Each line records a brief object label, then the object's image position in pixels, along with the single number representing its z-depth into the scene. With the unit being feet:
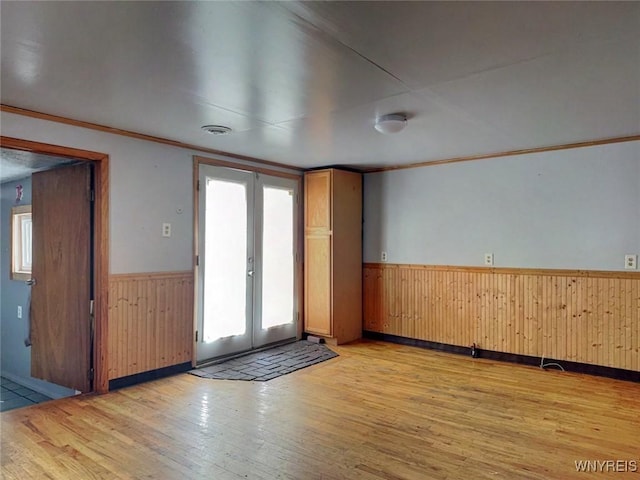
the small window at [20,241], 17.21
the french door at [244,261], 14.58
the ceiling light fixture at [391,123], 10.61
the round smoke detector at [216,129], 11.60
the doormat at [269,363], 13.37
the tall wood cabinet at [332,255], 17.43
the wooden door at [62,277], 12.10
